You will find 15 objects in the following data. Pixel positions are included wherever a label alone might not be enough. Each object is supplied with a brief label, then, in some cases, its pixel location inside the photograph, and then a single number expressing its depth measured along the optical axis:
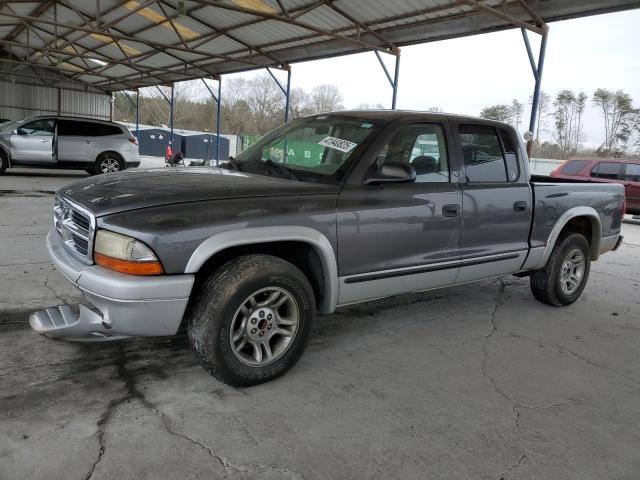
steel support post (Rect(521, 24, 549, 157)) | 9.84
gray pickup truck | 2.59
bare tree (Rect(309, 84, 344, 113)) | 50.51
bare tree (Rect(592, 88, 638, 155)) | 42.53
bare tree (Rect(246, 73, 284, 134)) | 59.84
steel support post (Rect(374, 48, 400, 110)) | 12.53
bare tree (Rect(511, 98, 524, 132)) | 49.59
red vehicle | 13.84
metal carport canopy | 9.66
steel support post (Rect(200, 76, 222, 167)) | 18.97
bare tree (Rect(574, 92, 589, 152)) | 49.17
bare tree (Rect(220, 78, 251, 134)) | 58.63
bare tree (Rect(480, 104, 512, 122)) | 38.99
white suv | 13.25
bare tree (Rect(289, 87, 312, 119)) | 45.27
